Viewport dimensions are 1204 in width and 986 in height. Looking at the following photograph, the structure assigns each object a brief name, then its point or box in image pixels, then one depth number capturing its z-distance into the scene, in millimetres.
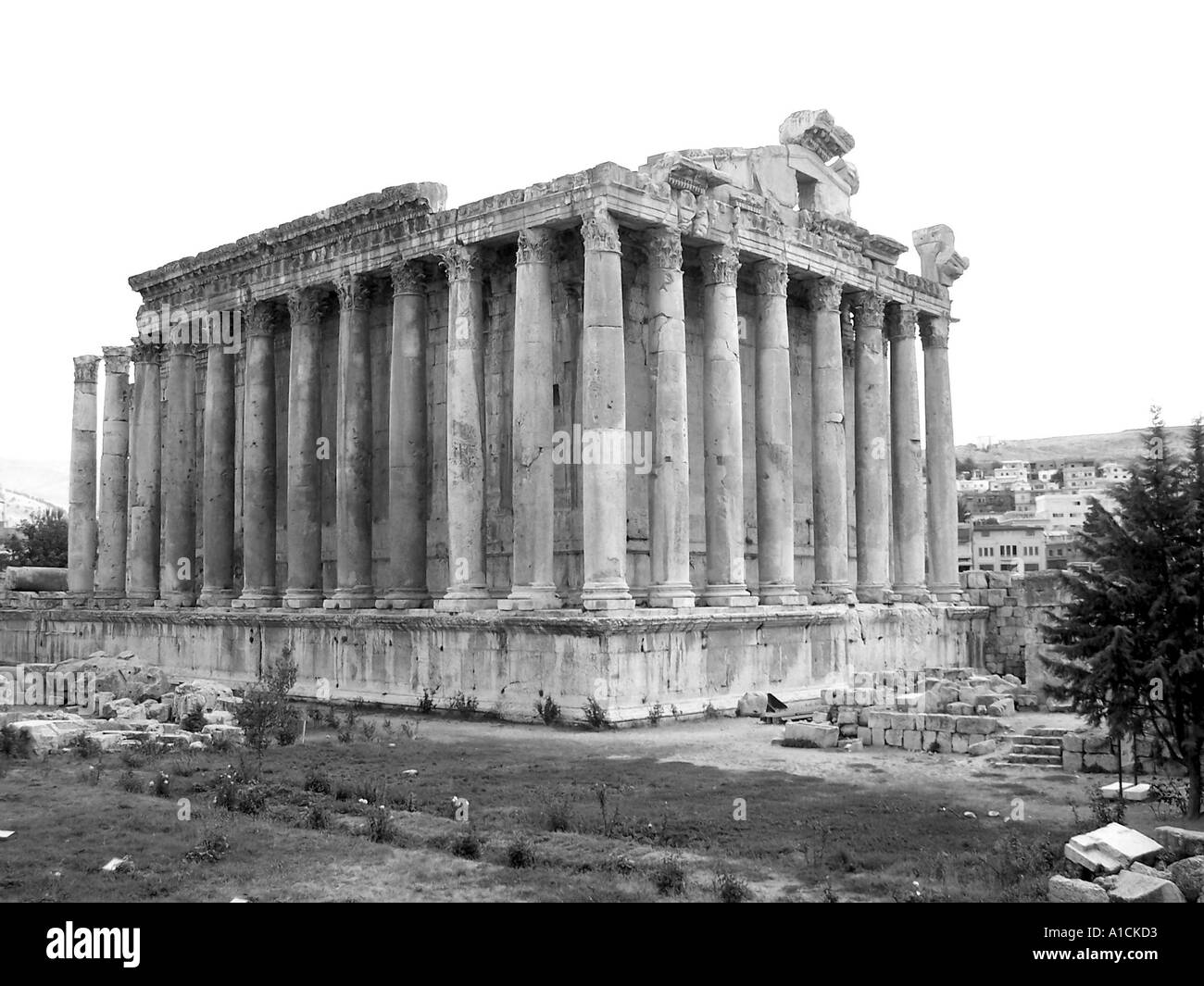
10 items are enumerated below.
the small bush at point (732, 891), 9960
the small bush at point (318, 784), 15618
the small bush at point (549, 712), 22745
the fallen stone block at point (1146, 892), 9125
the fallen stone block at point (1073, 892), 9281
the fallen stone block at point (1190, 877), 9516
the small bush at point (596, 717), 22047
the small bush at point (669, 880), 10398
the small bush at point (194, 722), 21656
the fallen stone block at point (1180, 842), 10639
